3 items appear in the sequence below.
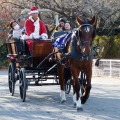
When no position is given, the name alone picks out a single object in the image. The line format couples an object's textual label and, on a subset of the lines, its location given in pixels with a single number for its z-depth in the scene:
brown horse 10.90
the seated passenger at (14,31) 14.62
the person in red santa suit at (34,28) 13.27
